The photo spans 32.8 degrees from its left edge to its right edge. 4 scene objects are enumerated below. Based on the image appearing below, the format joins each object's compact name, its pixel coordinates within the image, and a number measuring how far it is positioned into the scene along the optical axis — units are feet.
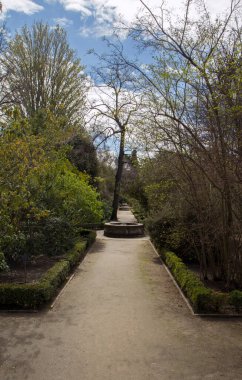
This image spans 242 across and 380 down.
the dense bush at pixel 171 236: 47.73
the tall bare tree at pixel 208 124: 29.84
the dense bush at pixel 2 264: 34.80
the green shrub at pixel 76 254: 44.94
